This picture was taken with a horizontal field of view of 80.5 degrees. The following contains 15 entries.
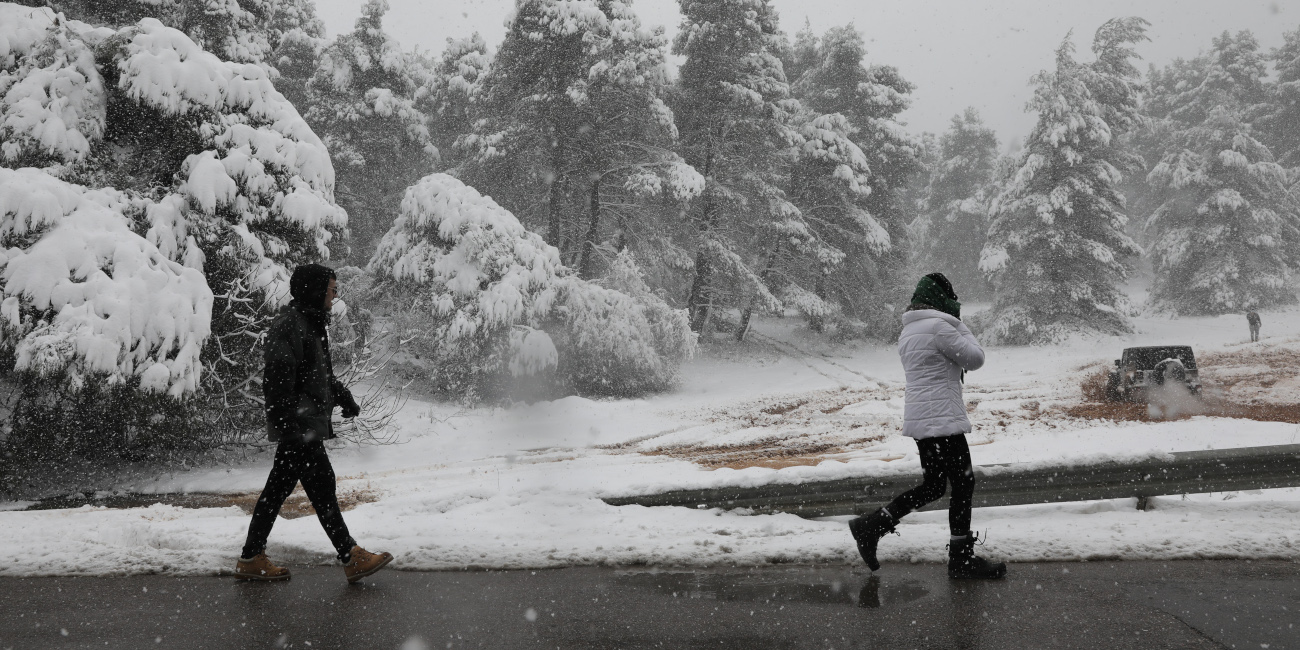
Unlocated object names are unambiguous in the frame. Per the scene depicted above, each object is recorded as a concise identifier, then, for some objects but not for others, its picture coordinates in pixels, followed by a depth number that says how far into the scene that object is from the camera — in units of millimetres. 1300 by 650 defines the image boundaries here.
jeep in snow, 12578
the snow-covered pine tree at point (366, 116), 21609
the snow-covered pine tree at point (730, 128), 24734
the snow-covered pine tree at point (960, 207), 45344
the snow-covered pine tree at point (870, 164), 28625
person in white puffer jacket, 4070
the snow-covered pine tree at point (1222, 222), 31250
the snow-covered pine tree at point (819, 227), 26469
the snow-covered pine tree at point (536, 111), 20281
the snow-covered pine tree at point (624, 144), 20469
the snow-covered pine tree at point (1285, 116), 38875
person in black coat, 4156
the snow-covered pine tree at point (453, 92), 25252
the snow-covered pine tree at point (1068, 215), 26594
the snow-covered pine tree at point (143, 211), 7906
